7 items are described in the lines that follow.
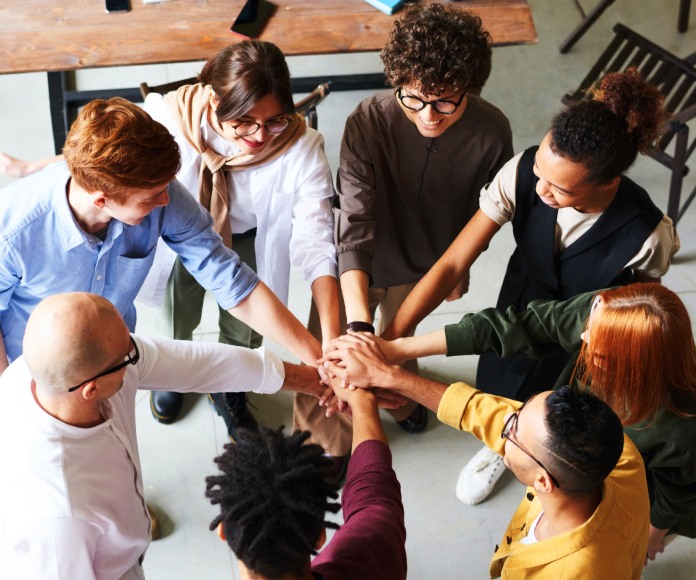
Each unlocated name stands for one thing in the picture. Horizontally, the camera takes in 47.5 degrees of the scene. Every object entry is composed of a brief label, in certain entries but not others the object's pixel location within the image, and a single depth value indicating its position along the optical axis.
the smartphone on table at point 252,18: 3.21
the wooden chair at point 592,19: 4.34
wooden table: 3.11
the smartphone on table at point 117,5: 3.23
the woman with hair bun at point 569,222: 1.91
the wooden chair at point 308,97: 2.66
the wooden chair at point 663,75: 3.47
